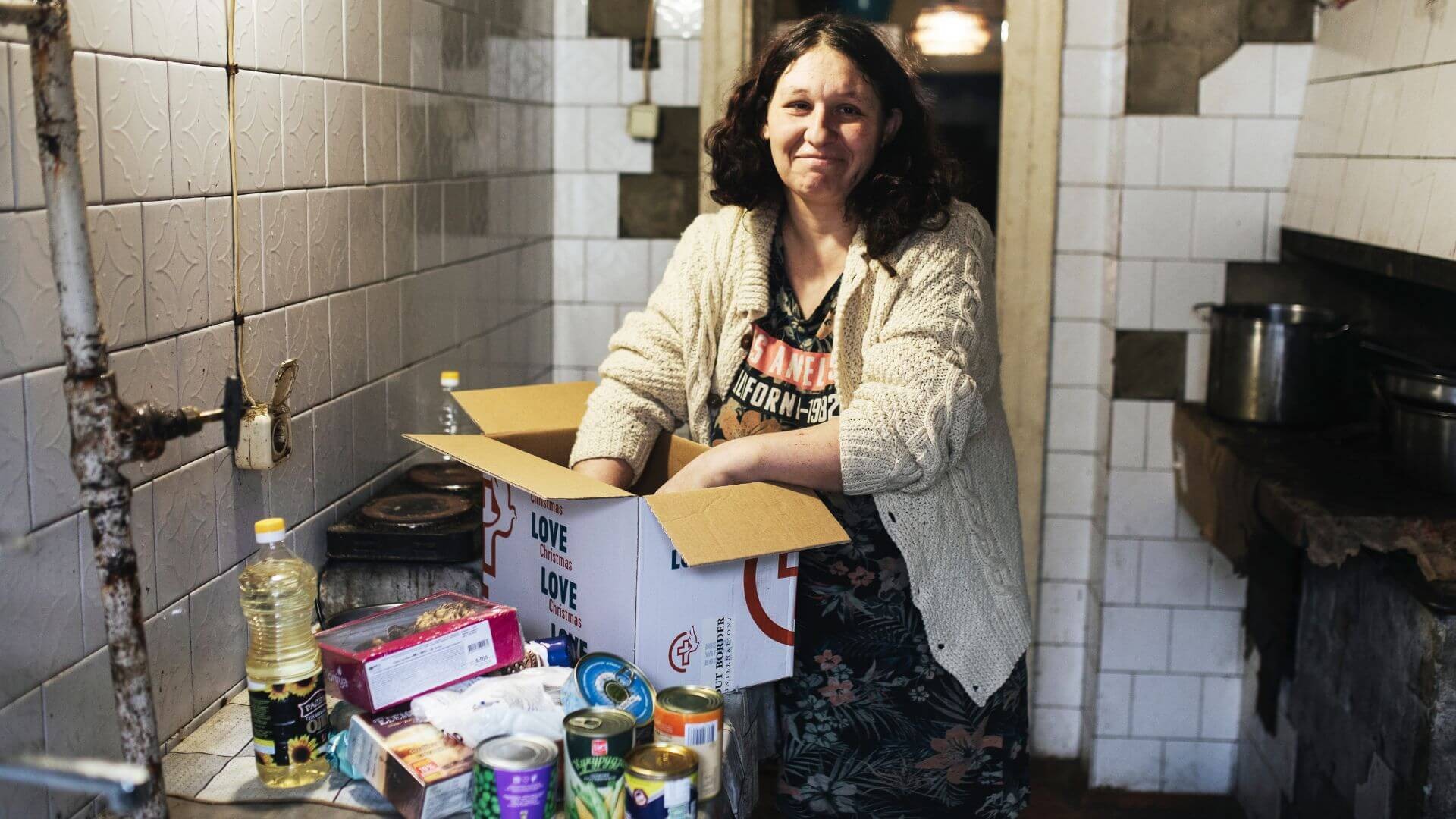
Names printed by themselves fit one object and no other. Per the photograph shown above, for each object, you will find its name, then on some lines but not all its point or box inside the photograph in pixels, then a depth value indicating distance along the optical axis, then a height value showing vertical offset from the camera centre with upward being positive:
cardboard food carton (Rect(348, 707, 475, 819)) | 1.29 -0.56
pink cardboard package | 1.43 -0.51
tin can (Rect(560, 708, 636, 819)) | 1.20 -0.51
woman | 1.88 -0.30
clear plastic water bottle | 2.47 -0.42
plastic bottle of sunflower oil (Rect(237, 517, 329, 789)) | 1.38 -0.52
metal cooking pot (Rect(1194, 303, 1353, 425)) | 2.93 -0.35
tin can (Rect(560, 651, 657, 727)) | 1.39 -0.51
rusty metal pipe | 1.10 -0.18
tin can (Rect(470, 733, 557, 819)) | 1.20 -0.53
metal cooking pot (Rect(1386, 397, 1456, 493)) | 2.34 -0.41
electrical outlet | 1.69 -0.31
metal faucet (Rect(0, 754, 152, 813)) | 1.06 -0.47
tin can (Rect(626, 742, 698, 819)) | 1.18 -0.52
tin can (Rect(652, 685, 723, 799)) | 1.27 -0.50
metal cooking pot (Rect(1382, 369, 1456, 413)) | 2.32 -0.31
